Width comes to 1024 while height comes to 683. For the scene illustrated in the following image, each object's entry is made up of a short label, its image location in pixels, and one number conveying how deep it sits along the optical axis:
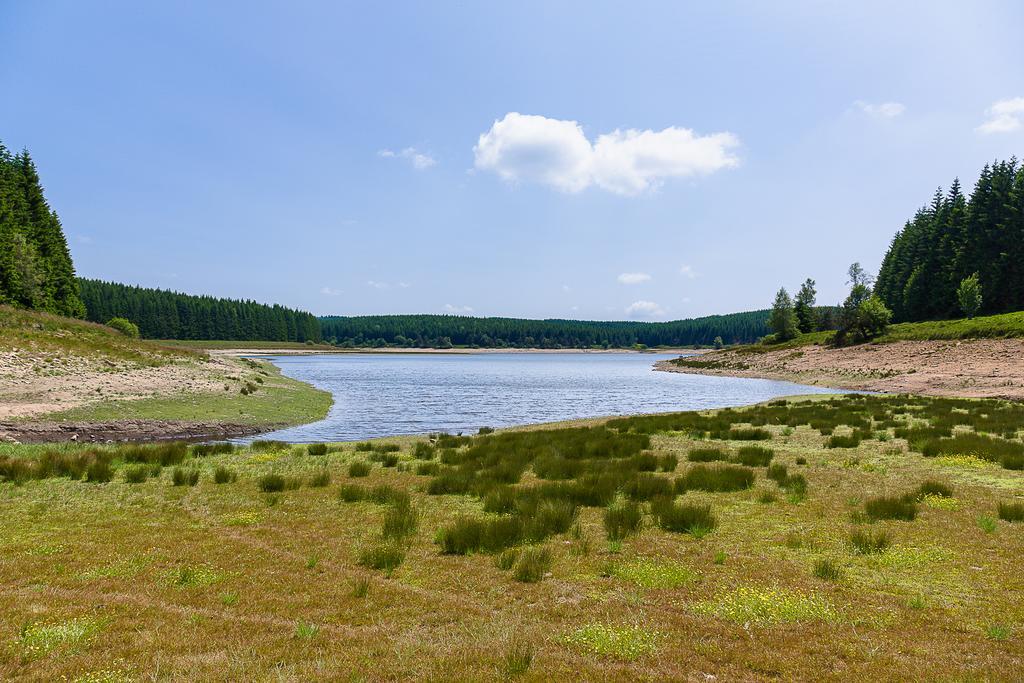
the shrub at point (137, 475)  15.36
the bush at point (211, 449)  20.84
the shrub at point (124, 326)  88.31
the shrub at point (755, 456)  17.03
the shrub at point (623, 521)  10.28
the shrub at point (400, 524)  10.50
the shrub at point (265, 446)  22.31
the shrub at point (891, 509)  10.71
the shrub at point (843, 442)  19.38
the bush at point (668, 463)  16.62
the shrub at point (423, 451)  20.19
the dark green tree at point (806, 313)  115.00
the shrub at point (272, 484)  14.63
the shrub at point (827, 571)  7.88
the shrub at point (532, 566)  8.22
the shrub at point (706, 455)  18.12
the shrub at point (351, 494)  13.57
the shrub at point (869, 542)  8.93
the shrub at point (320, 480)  15.27
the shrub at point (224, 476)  15.59
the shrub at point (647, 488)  13.36
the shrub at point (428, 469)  16.88
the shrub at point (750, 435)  22.66
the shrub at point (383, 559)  8.86
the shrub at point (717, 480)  13.87
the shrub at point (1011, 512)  10.25
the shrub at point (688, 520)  10.47
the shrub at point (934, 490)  12.19
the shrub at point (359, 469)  16.81
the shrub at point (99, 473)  15.30
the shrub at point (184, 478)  15.25
